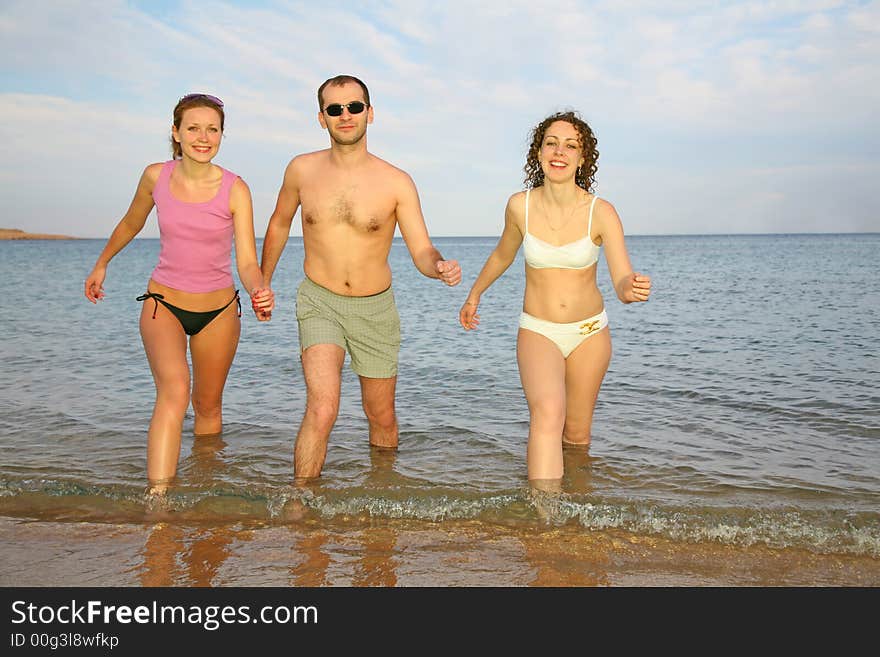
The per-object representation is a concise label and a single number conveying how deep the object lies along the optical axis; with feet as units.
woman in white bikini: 17.87
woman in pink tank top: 18.26
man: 18.92
